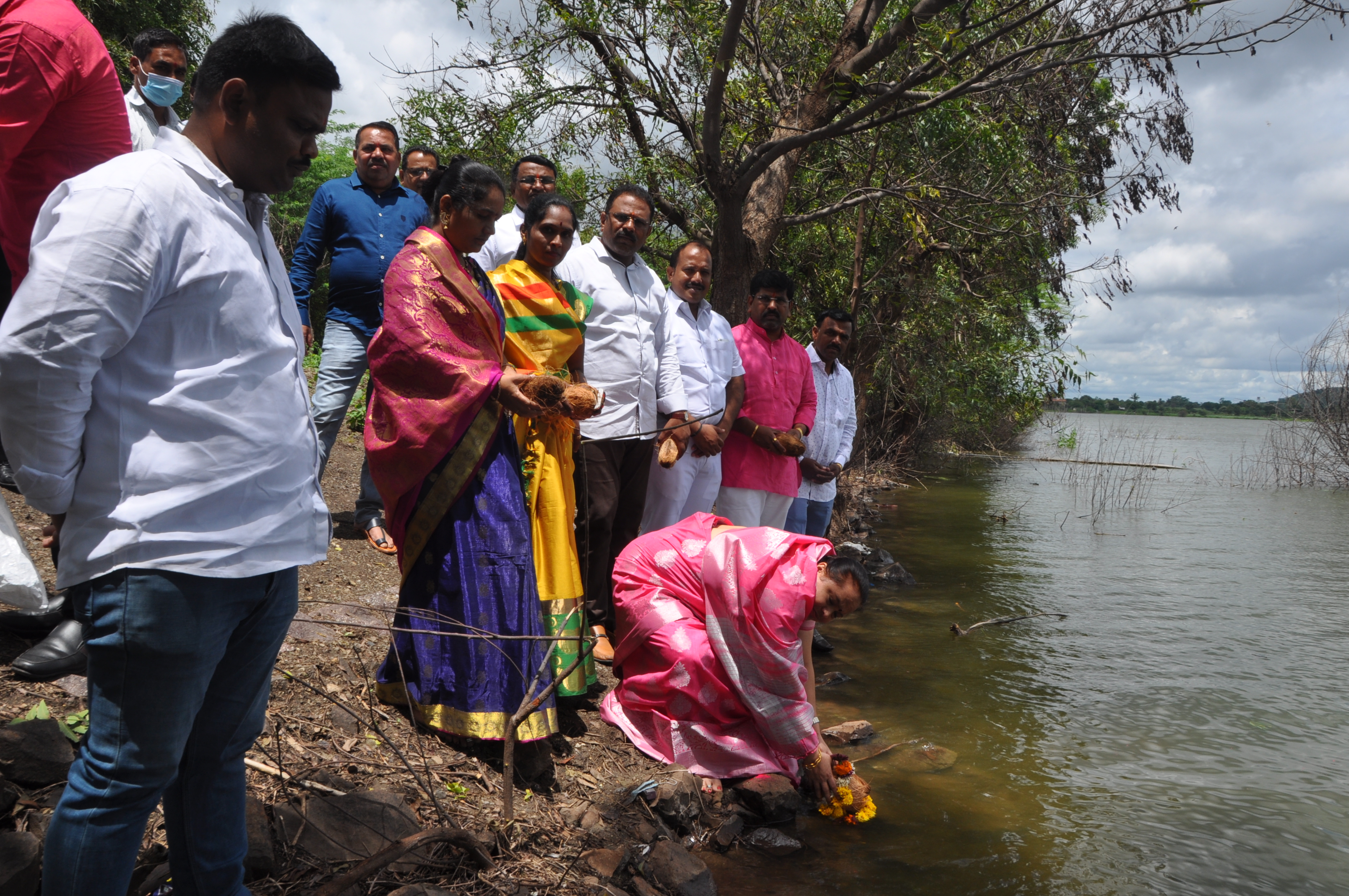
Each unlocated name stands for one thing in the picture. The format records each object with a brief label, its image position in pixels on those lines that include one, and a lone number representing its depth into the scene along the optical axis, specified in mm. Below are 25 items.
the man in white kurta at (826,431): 6090
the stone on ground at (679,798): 3201
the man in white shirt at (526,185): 4488
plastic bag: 2539
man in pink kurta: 5414
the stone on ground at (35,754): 2244
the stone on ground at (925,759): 4039
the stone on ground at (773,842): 3221
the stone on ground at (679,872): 2768
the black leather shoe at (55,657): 2605
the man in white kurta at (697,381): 4750
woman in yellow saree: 3455
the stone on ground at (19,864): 1900
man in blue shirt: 4531
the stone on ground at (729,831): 3227
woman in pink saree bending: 3363
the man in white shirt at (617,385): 4227
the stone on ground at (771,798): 3361
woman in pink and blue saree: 2971
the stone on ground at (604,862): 2645
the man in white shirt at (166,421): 1378
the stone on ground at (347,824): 2369
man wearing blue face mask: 2730
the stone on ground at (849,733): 4211
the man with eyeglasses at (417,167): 5227
